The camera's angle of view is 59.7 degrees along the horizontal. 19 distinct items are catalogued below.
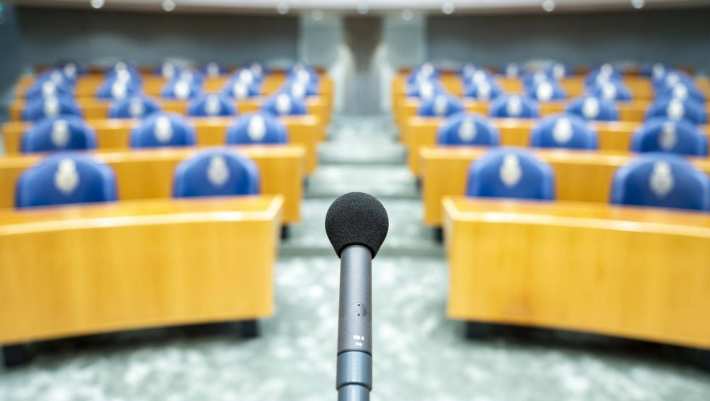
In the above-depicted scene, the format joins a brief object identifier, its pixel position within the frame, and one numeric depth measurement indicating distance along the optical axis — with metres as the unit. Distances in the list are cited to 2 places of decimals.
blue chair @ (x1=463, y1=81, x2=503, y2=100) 9.06
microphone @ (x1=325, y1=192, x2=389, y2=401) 0.62
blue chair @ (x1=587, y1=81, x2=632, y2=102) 9.06
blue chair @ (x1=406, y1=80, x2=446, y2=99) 8.68
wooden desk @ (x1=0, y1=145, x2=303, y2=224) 4.29
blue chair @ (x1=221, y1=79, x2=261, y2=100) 9.09
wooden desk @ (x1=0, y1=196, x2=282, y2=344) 2.68
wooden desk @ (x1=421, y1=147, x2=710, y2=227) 4.25
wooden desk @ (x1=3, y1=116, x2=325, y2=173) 5.59
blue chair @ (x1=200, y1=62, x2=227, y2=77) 14.98
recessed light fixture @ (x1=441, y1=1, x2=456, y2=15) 12.62
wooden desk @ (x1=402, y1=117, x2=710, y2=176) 5.56
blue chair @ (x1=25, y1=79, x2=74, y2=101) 8.25
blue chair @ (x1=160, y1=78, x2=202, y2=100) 9.19
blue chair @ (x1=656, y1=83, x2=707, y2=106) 8.14
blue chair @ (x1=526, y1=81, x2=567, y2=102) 8.94
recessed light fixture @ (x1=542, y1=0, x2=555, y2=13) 12.27
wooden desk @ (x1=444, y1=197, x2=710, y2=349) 2.73
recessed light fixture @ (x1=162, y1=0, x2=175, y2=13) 12.66
